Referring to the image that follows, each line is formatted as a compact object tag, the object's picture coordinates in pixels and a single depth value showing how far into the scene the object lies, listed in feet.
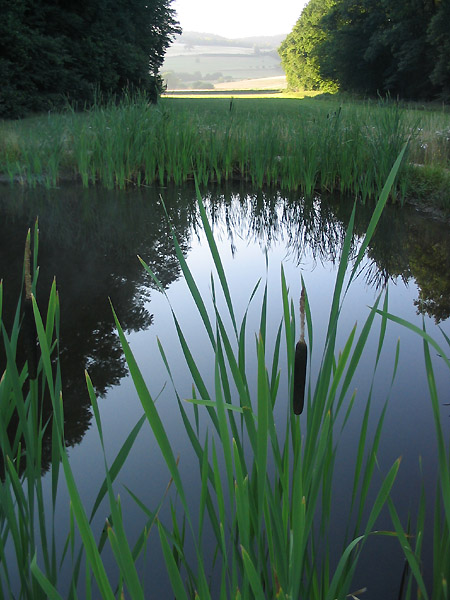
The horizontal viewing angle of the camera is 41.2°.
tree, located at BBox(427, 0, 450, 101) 57.98
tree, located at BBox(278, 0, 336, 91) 119.85
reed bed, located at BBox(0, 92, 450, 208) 17.25
